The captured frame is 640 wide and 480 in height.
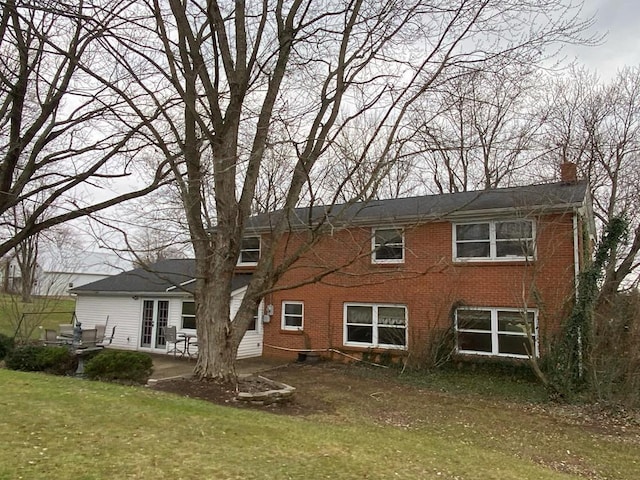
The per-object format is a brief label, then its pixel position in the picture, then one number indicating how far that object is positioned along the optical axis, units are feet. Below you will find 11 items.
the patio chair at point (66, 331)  55.16
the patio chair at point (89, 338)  50.89
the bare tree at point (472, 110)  33.50
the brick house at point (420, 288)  45.42
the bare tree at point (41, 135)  39.63
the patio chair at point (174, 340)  56.34
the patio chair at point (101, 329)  62.48
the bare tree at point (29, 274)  65.26
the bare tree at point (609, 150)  71.30
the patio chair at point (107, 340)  60.84
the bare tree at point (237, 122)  34.50
